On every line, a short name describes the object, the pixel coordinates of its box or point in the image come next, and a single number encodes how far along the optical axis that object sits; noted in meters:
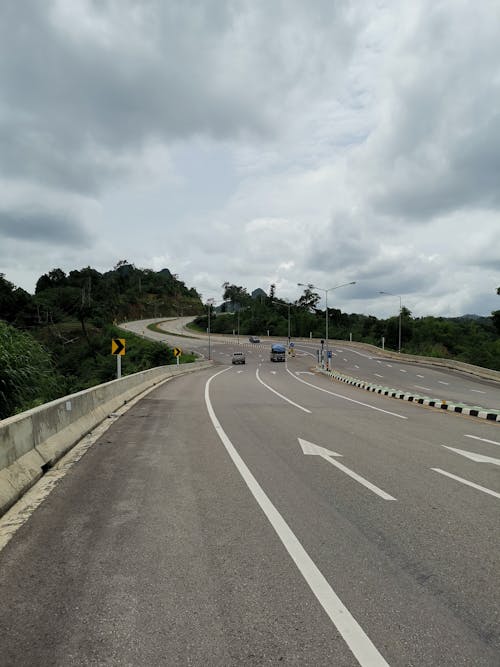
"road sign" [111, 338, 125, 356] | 17.41
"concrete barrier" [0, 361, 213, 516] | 5.89
